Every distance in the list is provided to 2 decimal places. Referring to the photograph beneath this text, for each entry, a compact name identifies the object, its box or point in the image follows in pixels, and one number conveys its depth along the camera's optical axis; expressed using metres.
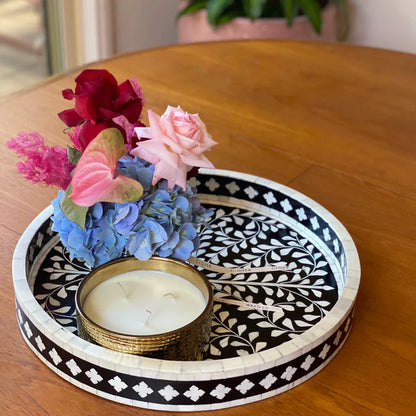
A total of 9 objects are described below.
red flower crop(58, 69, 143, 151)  0.69
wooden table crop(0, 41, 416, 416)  0.70
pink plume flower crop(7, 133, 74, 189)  0.71
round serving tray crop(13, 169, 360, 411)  0.66
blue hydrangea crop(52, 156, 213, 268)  0.72
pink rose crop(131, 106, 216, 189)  0.68
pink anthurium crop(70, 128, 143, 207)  0.66
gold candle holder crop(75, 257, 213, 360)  0.66
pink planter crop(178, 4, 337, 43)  2.34
